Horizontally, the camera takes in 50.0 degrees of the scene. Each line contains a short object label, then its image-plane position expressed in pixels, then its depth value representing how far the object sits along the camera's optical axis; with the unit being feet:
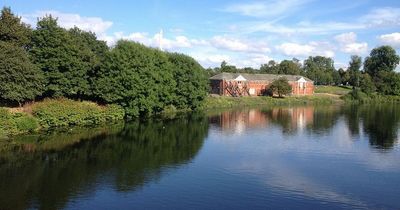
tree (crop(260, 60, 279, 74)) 514.23
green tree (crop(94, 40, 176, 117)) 181.78
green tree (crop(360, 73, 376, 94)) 373.97
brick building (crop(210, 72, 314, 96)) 338.34
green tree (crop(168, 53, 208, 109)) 237.25
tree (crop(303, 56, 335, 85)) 507.30
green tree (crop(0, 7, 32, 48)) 152.35
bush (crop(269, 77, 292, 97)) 334.24
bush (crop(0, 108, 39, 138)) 131.03
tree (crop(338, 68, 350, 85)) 491.26
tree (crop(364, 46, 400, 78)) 477.36
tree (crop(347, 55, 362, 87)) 483.92
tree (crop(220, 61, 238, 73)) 450.21
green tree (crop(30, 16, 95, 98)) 160.15
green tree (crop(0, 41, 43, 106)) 138.51
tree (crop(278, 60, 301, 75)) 482.28
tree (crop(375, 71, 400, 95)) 386.52
